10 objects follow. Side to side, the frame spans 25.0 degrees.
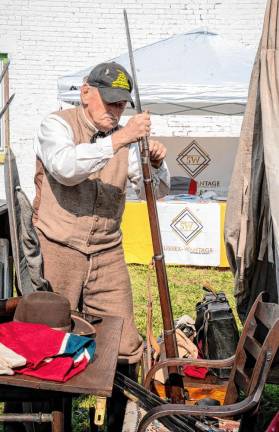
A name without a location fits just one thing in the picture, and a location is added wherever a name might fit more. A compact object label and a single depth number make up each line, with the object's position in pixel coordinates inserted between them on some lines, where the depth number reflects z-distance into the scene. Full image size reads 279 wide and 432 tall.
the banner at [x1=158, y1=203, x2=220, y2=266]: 7.92
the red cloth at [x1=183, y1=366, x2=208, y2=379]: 4.03
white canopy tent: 7.81
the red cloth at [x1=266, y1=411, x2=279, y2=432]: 2.39
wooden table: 1.93
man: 3.17
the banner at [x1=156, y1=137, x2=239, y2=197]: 9.41
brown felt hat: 2.33
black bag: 4.22
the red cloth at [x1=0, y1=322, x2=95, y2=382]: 2.00
